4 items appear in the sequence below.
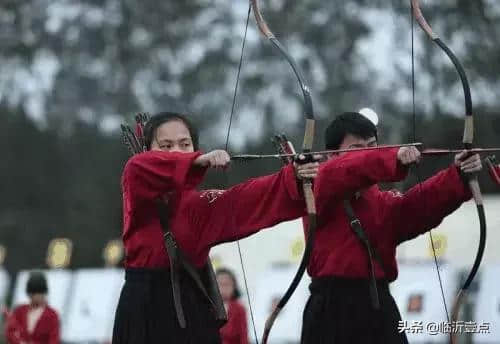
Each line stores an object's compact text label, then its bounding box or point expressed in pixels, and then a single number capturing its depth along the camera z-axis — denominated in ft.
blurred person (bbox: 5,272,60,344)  62.28
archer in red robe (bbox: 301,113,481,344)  35.86
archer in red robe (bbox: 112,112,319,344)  32.89
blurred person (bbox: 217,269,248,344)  63.41
